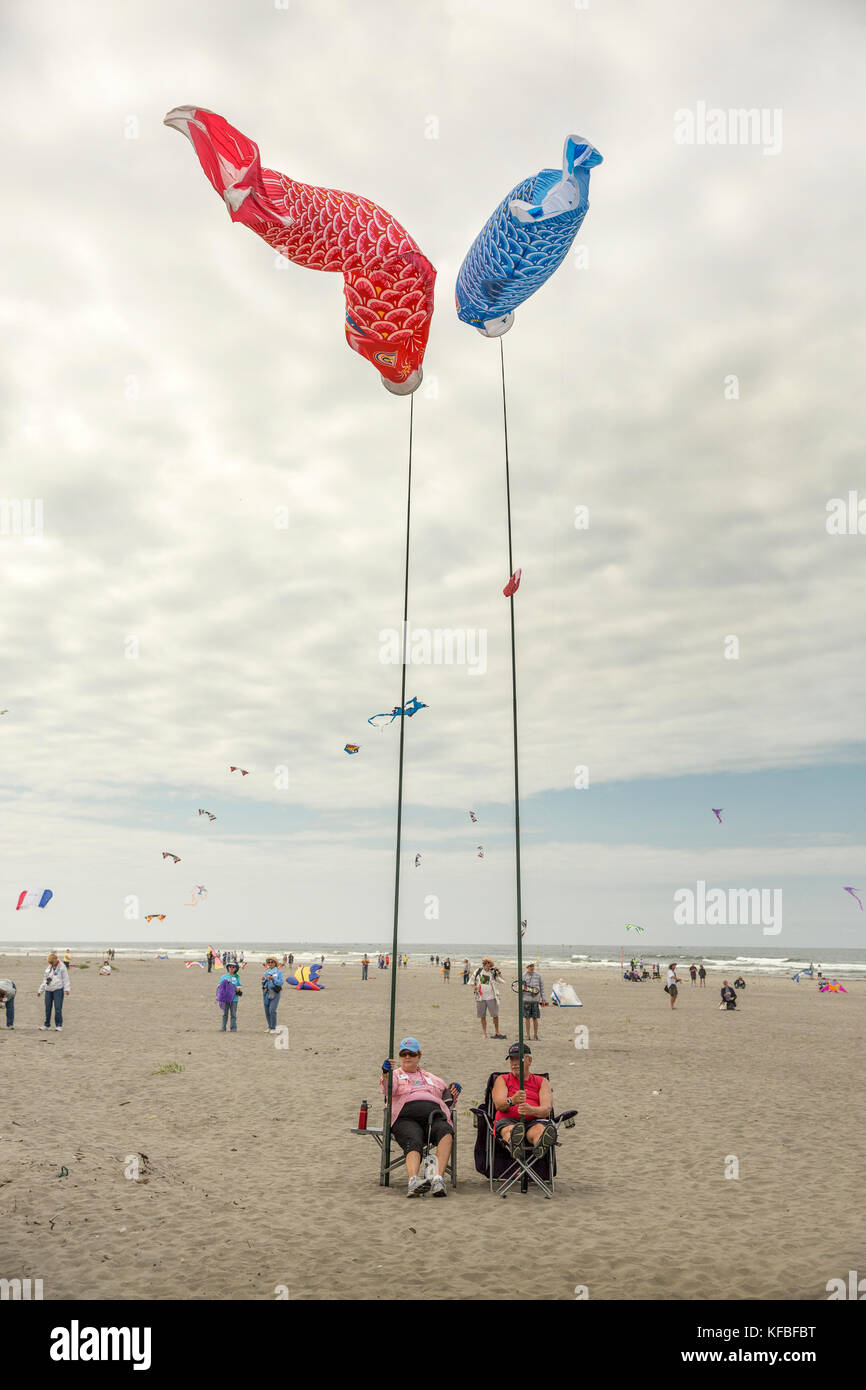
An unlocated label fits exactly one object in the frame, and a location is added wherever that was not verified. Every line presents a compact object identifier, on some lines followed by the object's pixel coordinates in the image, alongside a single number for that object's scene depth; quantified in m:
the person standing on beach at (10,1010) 19.05
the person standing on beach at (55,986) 19.77
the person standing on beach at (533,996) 20.00
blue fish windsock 7.10
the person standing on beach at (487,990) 19.61
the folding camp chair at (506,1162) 8.07
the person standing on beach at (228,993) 21.07
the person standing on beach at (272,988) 20.73
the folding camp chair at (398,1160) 8.09
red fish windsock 7.12
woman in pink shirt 7.95
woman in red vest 8.10
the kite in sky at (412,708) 8.52
